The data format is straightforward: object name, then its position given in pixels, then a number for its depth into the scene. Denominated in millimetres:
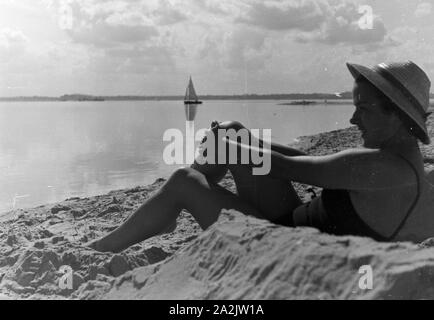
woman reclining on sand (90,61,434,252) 2301
